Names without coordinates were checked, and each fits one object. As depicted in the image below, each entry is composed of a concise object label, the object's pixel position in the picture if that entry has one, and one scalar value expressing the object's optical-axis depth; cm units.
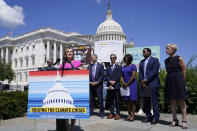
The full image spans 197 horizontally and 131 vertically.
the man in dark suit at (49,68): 372
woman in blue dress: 573
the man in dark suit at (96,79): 629
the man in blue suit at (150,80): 532
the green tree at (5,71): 4736
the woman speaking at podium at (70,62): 377
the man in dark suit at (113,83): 606
